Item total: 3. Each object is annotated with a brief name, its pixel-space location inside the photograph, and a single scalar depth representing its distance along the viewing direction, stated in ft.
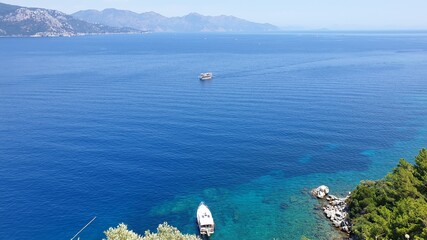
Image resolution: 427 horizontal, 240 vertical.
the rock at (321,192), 223.30
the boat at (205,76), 560.94
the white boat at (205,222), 188.75
